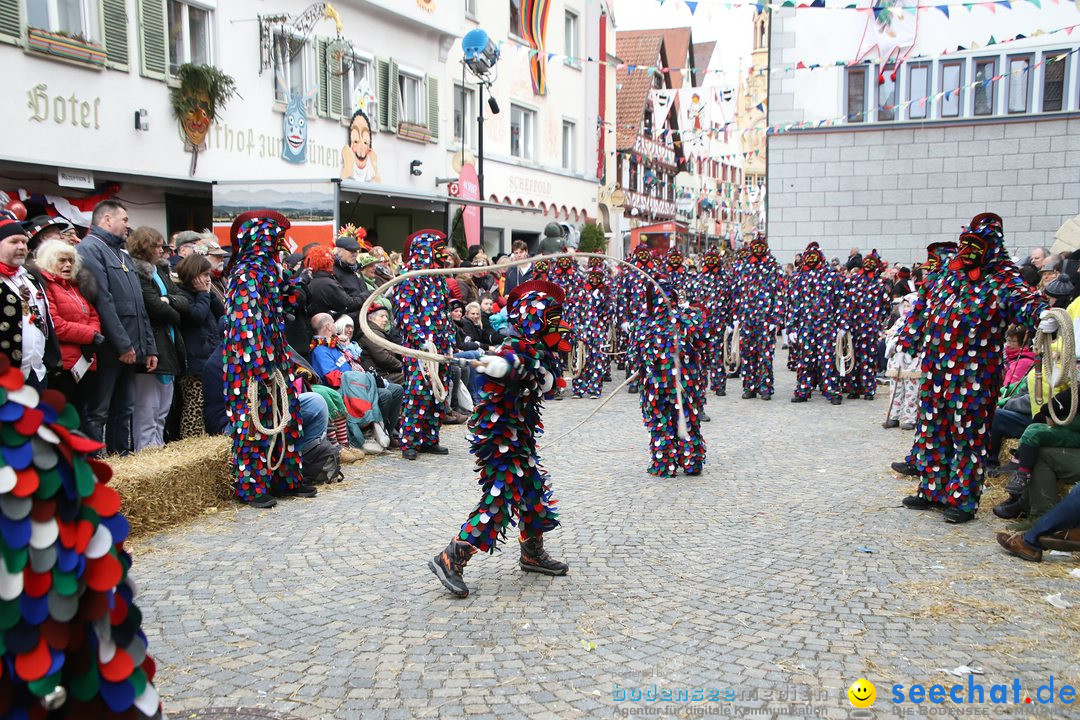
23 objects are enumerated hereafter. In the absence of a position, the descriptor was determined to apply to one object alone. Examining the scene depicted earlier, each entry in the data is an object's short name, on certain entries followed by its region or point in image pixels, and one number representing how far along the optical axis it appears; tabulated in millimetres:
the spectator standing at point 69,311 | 6359
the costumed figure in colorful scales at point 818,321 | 12852
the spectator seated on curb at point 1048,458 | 6074
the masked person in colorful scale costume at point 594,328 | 13922
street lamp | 17312
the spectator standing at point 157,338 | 7176
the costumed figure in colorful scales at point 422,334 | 8844
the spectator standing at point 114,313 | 6672
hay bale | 5973
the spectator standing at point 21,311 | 5691
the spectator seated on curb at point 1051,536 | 5406
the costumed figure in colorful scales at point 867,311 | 12781
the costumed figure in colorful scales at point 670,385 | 8086
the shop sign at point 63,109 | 10938
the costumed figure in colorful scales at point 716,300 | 14047
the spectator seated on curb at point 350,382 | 8836
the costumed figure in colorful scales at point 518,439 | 4945
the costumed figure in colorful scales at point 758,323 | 13492
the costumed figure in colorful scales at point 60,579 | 2279
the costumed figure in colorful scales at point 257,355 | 6754
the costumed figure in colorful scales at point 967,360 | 6348
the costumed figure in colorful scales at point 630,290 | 12367
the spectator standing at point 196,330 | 7562
